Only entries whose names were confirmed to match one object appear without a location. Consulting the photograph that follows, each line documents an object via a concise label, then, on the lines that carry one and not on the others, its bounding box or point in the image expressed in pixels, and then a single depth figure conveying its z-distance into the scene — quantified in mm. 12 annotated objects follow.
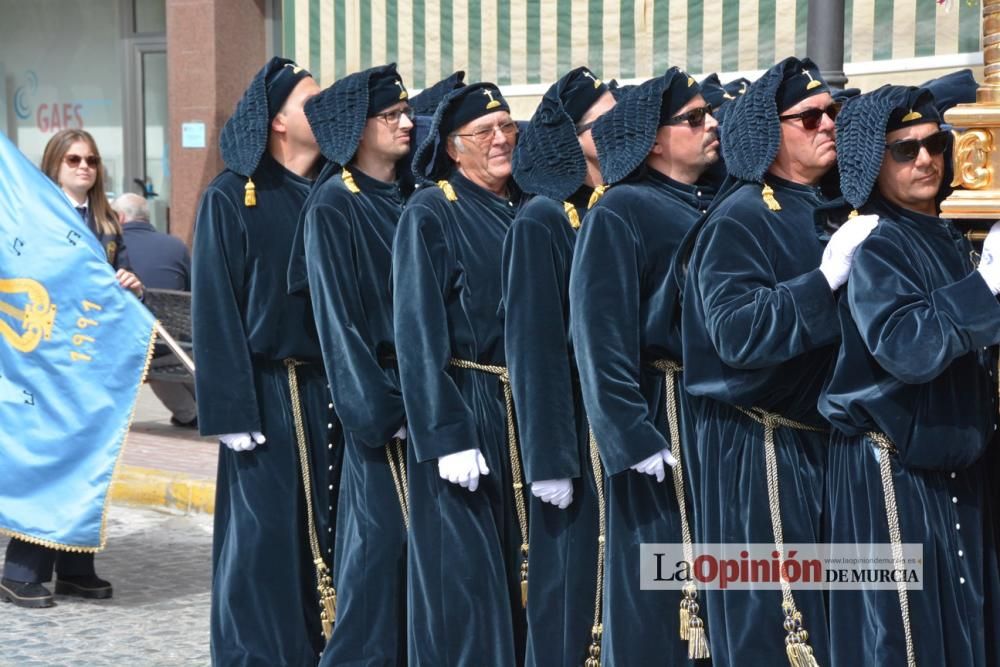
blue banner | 13156
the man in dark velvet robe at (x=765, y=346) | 8219
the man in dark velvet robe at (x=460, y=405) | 9625
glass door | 27969
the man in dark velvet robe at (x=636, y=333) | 8937
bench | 19125
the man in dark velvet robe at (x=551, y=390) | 9328
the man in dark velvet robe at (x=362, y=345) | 10023
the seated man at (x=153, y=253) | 19859
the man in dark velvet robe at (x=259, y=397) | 10625
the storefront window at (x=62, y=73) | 28687
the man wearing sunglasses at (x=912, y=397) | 7562
